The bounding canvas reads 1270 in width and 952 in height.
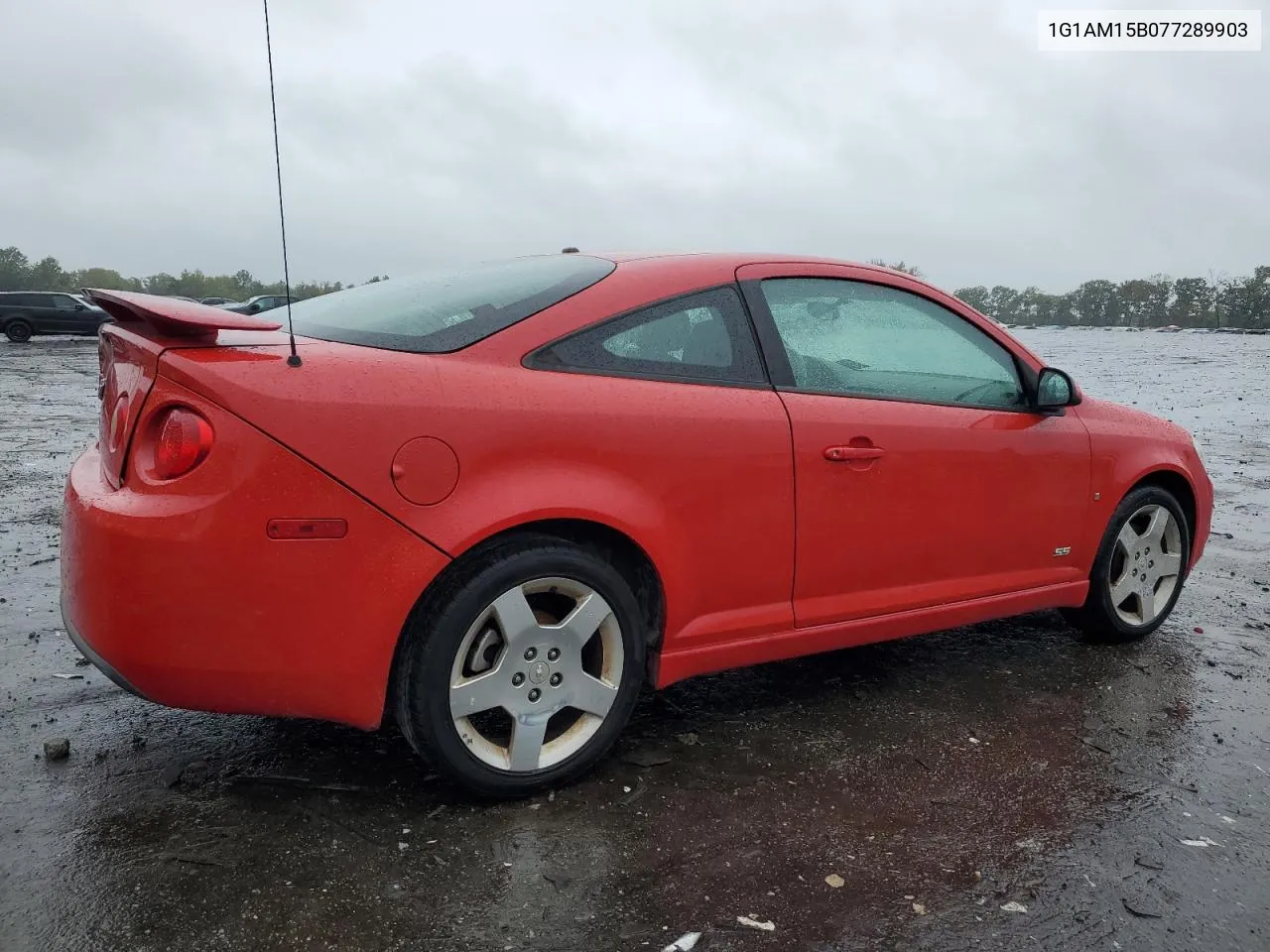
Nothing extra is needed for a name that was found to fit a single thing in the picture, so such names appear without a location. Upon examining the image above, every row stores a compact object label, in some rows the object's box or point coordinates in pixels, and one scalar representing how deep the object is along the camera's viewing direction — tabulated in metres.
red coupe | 2.37
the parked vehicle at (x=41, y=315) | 28.61
